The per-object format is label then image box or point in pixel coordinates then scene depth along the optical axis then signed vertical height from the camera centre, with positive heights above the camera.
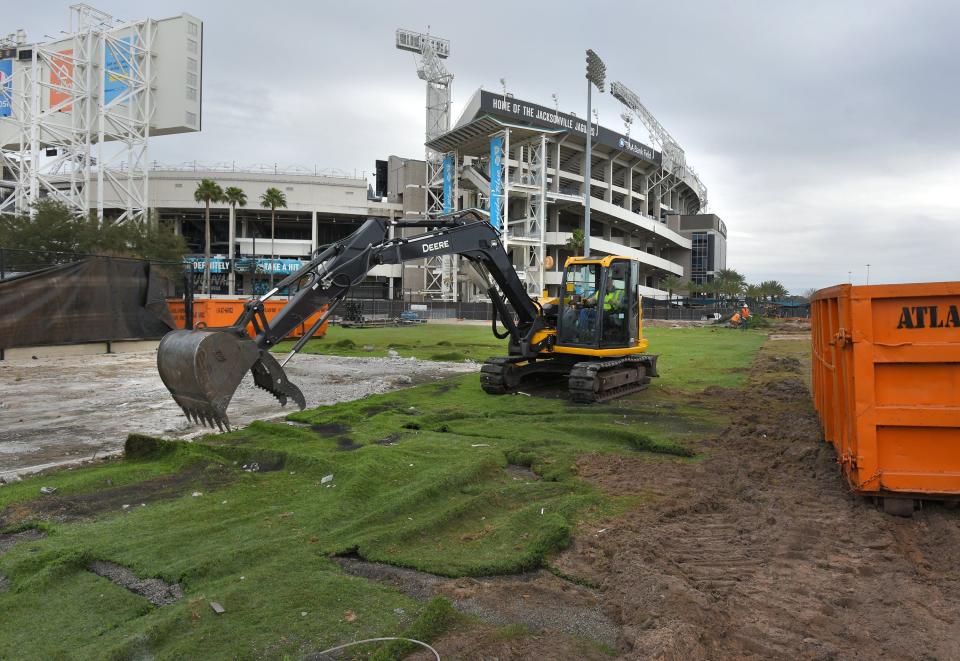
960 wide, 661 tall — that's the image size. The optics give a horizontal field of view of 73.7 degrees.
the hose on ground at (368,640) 3.57 -1.83
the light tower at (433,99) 76.62 +27.75
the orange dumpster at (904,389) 5.35 -0.56
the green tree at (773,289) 84.35 +4.46
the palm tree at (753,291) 83.44 +4.15
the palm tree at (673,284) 87.12 +5.31
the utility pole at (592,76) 23.14 +10.20
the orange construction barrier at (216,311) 25.44 +0.48
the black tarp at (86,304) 16.95 +0.55
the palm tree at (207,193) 64.50 +13.22
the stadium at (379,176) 50.62 +16.35
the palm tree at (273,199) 72.00 +14.00
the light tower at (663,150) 83.94 +24.90
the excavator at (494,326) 7.12 -0.04
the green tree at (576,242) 69.56 +8.95
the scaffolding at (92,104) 49.66 +17.44
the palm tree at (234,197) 67.88 +13.51
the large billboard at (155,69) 49.75 +20.06
